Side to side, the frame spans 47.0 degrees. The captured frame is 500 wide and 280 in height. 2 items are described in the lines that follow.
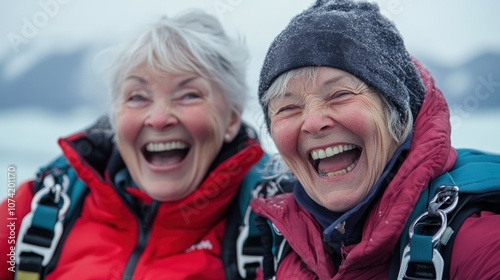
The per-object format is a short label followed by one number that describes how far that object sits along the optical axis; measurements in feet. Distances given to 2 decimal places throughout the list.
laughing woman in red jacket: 6.00
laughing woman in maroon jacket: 4.07
